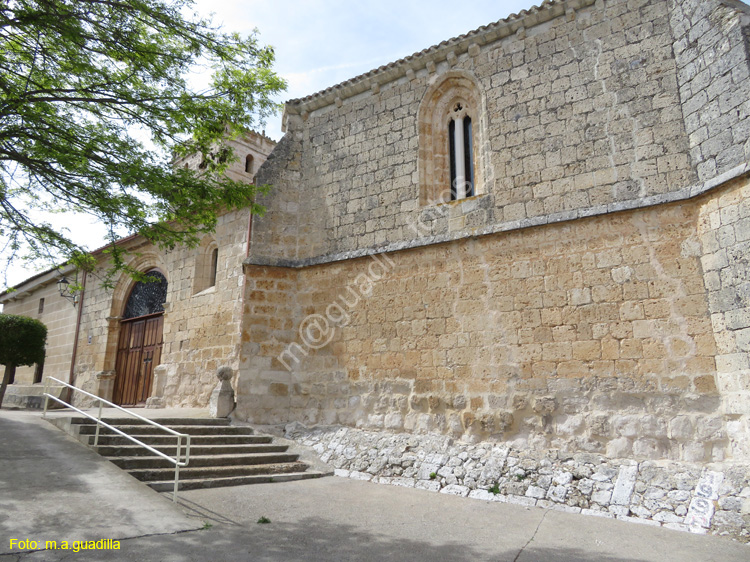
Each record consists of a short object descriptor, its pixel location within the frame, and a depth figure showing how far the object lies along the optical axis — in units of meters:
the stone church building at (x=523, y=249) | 5.91
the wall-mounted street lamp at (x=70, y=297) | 14.55
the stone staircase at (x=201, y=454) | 5.80
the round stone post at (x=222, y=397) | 8.19
